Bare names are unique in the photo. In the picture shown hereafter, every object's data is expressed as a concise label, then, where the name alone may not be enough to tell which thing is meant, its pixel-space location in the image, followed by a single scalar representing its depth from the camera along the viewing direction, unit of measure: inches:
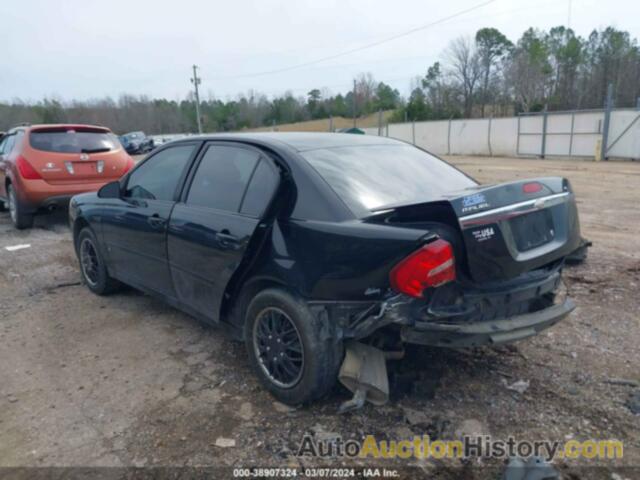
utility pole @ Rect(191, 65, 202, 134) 2016.2
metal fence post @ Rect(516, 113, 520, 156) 1015.0
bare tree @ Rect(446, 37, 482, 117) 2456.9
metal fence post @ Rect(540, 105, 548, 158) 943.0
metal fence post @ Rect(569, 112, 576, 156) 884.0
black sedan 98.0
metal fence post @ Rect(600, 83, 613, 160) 816.6
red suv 306.8
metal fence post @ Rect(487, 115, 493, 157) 1095.0
